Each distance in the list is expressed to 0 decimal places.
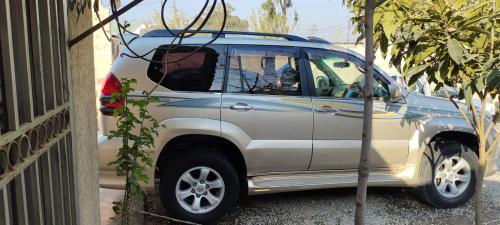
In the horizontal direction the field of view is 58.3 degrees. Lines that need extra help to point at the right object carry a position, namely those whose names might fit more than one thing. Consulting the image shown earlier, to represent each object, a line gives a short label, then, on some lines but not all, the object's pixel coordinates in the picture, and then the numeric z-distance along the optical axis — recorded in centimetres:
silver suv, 421
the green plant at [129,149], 327
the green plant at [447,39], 289
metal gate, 132
